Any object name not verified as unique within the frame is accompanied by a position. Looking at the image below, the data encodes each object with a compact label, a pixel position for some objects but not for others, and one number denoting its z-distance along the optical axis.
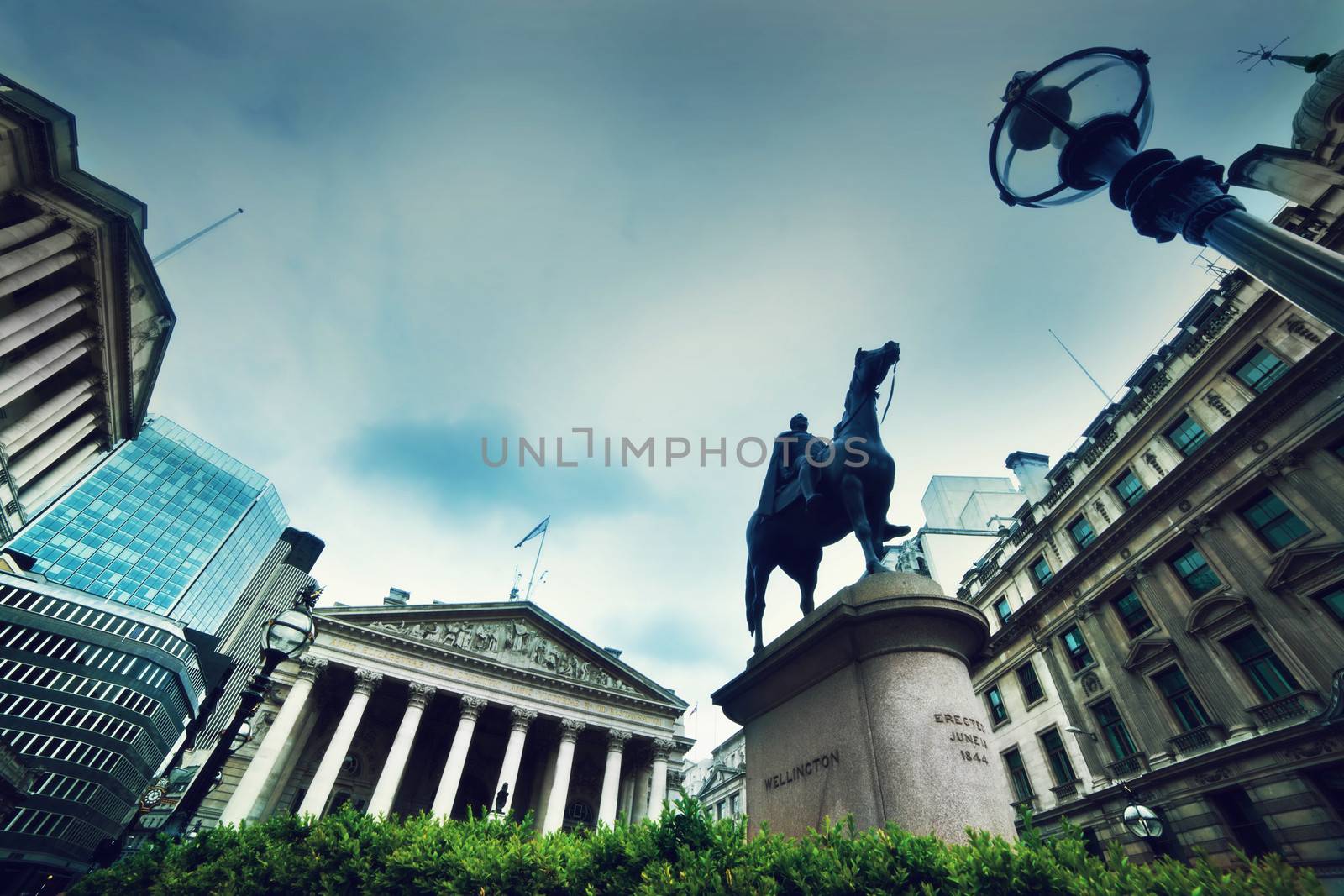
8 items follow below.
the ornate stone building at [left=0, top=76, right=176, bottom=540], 15.58
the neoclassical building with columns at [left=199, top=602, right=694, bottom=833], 28.97
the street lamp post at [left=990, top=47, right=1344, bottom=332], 3.63
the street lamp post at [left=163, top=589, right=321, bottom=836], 8.05
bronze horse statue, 6.22
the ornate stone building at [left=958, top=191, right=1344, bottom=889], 15.17
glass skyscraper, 72.12
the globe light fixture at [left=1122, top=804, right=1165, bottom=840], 13.55
